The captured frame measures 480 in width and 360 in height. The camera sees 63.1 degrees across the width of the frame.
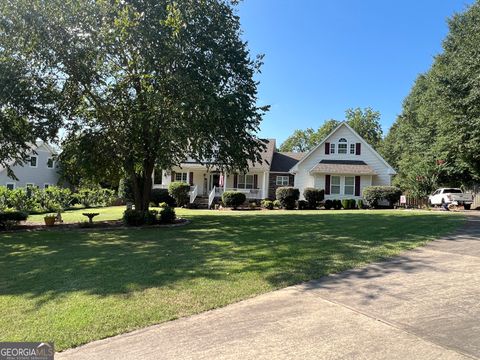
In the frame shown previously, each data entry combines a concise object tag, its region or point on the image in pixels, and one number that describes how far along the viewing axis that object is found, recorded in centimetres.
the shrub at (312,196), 2870
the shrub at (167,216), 1756
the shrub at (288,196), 2792
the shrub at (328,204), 2892
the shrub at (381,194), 2819
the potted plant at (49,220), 1722
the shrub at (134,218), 1670
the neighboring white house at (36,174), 4191
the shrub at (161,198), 3170
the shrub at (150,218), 1689
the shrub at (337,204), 2891
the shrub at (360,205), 2921
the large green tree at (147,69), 1474
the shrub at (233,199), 2894
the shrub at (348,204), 2886
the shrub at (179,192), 3117
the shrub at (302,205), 2855
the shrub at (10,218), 1666
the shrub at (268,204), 2857
